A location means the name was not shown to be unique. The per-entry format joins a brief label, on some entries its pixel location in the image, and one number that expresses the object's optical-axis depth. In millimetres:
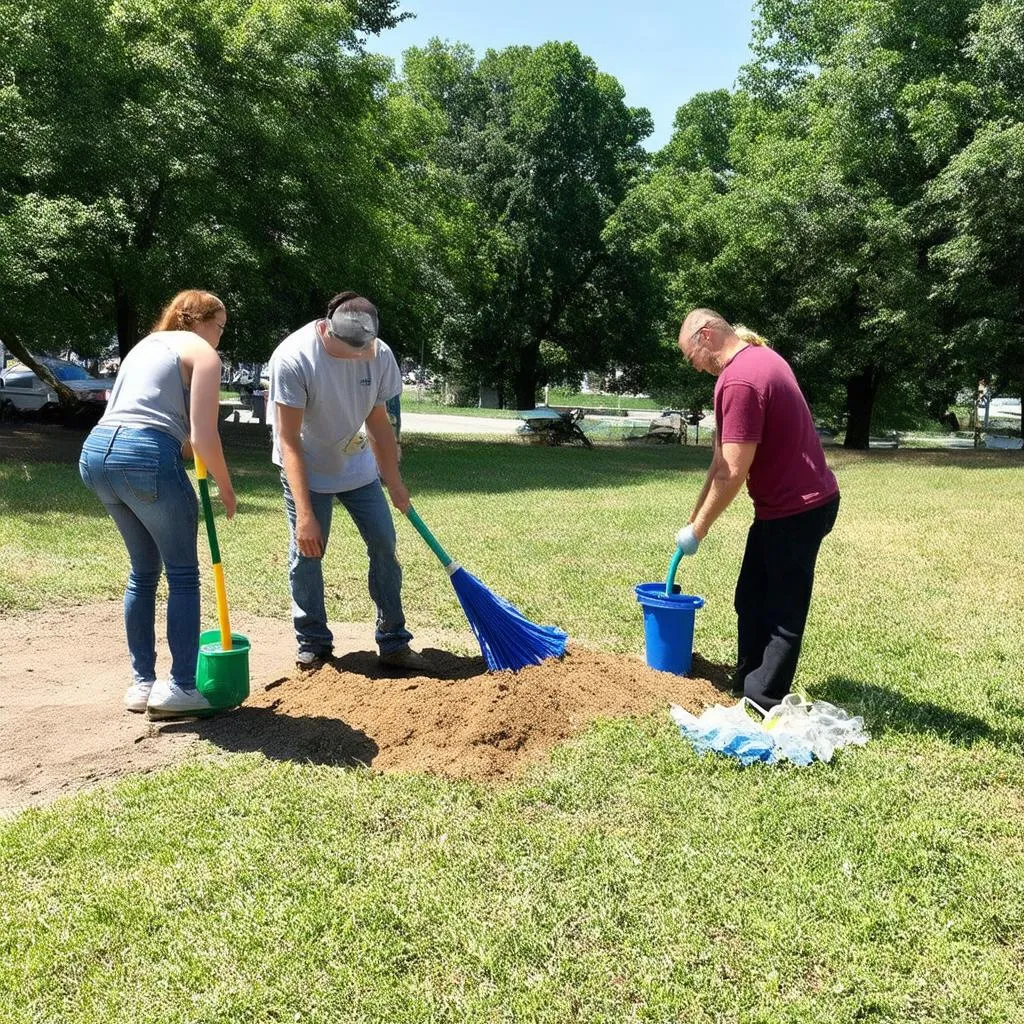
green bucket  4168
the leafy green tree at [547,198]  32812
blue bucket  4723
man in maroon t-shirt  4148
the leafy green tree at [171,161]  14258
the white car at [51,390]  21844
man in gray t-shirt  4371
